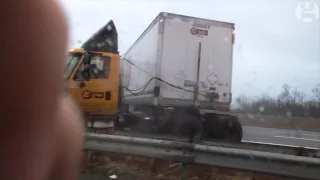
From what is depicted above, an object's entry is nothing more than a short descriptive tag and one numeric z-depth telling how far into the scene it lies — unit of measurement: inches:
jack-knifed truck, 588.4
